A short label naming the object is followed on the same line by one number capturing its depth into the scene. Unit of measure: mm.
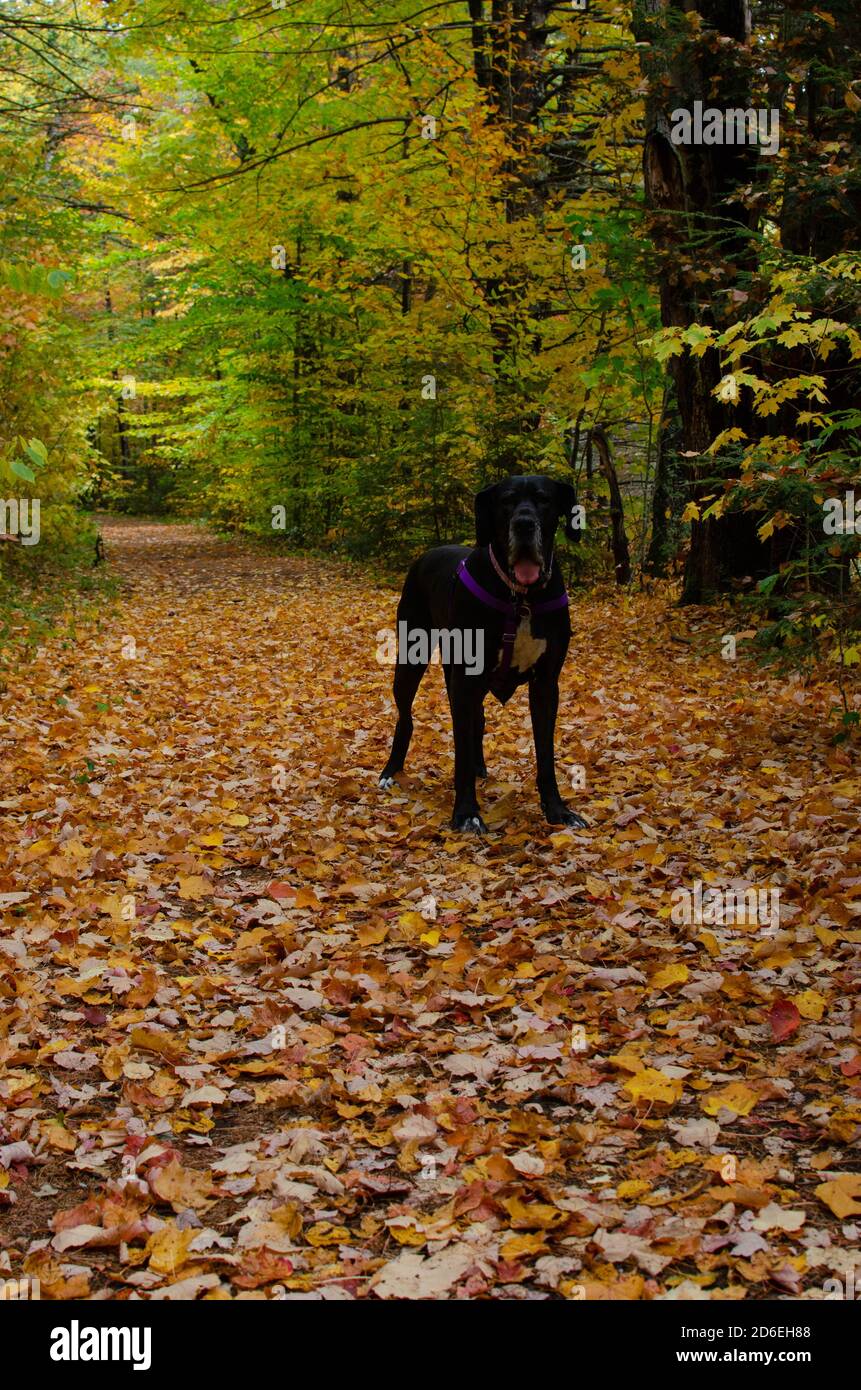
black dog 5340
